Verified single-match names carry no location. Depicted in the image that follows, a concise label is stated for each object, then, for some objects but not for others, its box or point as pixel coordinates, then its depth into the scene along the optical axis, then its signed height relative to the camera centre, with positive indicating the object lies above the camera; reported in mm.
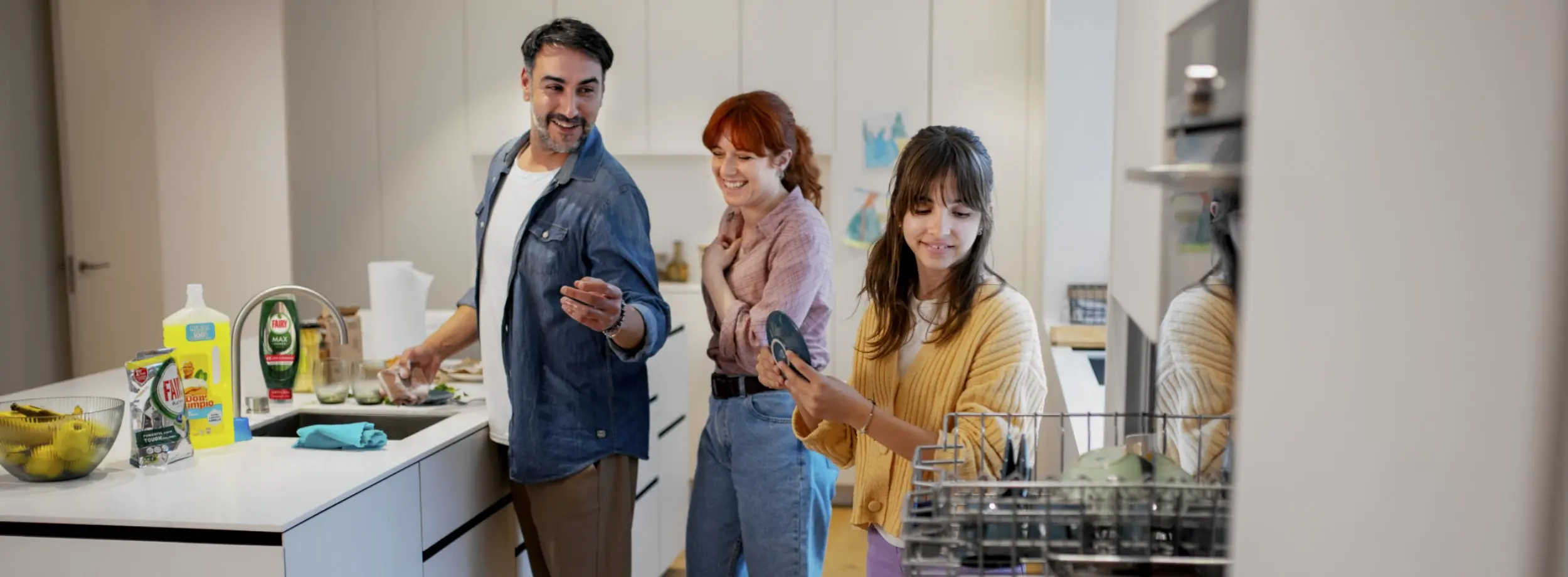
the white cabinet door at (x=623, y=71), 4477 +593
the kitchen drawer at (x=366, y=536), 1650 -481
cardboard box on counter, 2514 -267
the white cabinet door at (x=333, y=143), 4730 +331
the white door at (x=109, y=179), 4473 +172
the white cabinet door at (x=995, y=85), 4188 +505
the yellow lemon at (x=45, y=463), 1770 -369
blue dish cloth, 2033 -378
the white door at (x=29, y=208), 4289 +58
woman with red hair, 2271 -251
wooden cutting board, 3469 -341
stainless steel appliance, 833 +74
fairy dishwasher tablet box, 1839 -300
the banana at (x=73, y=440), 1768 -334
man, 2184 -180
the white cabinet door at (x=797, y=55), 4316 +634
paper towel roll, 2783 -200
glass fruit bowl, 1763 -333
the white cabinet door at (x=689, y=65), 4406 +610
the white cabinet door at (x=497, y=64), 4570 +634
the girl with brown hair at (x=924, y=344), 1529 -165
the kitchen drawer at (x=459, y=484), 2061 -494
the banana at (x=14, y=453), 1767 -353
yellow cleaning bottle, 1986 -249
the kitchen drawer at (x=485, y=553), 2135 -638
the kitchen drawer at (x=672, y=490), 3311 -788
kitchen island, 1610 -433
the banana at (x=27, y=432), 1759 -319
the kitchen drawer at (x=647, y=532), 3062 -834
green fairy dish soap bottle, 2486 -264
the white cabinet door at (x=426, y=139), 4664 +341
